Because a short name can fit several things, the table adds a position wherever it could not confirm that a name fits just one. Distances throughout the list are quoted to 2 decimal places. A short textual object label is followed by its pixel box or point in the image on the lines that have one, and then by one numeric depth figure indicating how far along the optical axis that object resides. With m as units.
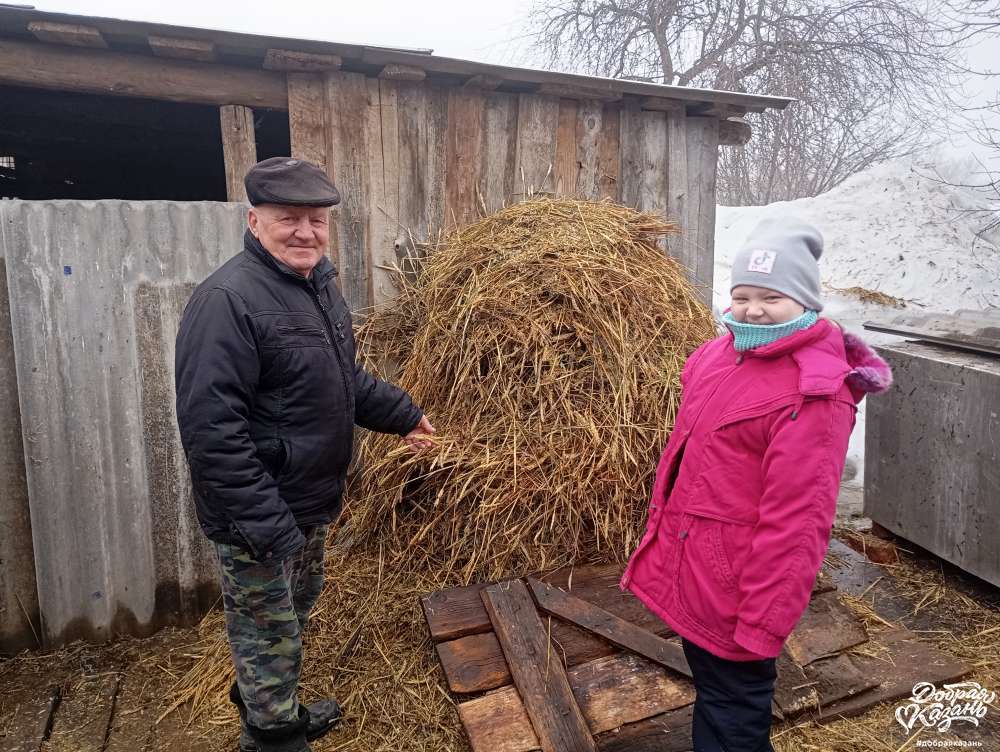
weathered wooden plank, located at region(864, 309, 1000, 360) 3.70
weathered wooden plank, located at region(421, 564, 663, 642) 2.70
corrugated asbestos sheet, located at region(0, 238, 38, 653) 2.95
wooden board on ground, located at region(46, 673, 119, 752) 2.62
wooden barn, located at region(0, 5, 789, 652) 2.93
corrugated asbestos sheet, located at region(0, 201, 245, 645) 2.93
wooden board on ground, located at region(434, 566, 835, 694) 2.54
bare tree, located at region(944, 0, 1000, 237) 8.32
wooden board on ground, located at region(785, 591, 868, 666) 2.75
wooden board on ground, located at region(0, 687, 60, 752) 2.60
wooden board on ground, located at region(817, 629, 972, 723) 2.58
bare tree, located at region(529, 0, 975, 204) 12.93
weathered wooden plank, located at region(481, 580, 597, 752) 2.32
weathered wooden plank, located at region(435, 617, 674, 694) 2.52
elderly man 1.85
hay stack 2.96
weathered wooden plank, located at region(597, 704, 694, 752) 2.33
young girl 1.63
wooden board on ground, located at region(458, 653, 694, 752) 2.34
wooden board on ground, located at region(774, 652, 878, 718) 2.54
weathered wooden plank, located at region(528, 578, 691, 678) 2.60
